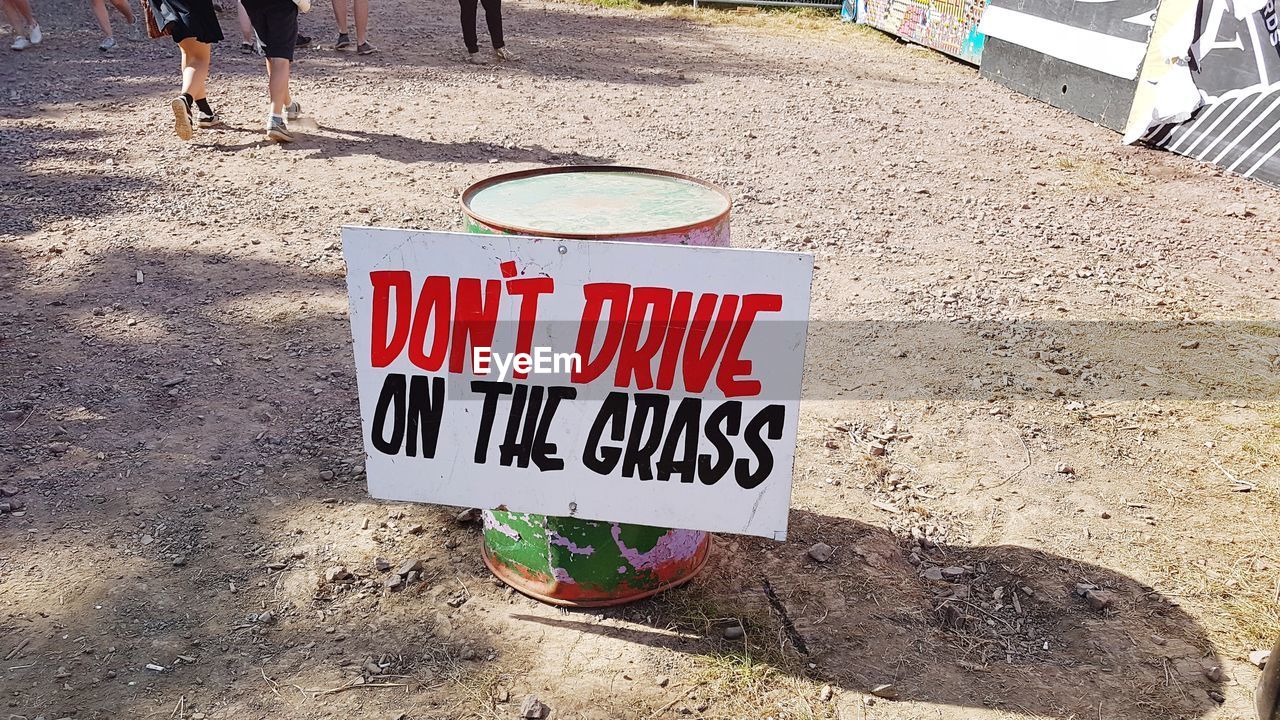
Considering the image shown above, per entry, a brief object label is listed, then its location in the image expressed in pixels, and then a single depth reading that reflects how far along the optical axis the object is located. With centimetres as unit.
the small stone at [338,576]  294
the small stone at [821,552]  310
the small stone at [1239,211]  625
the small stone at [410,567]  297
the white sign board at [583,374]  240
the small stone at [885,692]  255
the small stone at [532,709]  245
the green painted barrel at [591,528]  263
